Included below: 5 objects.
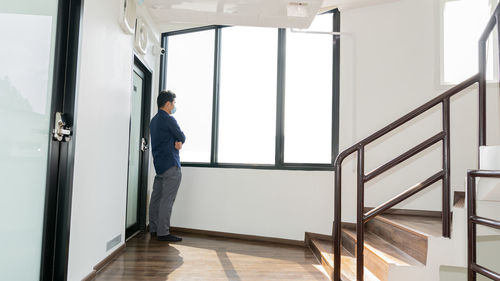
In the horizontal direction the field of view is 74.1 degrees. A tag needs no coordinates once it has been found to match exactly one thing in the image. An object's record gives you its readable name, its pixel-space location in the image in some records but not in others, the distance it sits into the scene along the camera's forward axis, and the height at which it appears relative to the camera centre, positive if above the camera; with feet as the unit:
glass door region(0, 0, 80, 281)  4.86 +0.33
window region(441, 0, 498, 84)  10.29 +4.08
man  10.97 -0.22
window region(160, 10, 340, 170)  11.73 +2.50
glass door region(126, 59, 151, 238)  11.44 +0.18
